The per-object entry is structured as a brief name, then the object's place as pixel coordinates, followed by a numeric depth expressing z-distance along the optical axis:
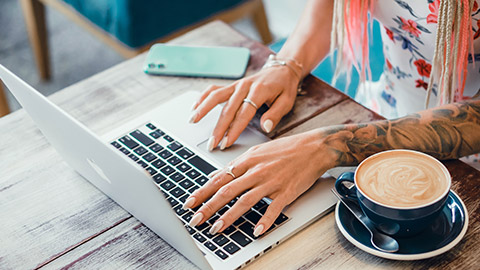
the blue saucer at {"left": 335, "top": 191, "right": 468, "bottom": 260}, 1.31
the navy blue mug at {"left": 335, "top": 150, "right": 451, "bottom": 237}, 1.29
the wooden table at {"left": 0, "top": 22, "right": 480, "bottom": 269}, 1.34
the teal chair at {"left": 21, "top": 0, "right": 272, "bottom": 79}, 2.62
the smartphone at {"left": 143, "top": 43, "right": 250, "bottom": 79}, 1.66
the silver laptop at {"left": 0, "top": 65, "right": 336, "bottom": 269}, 1.30
